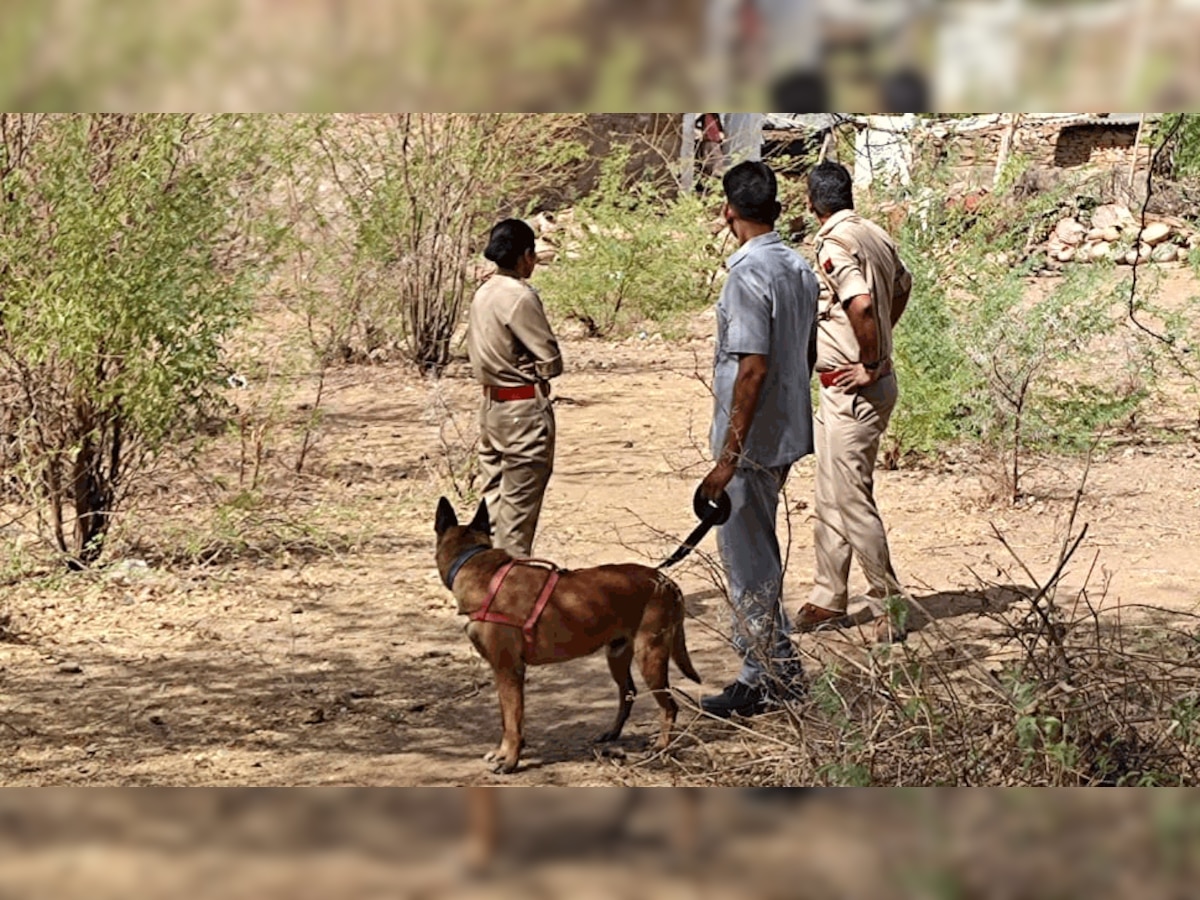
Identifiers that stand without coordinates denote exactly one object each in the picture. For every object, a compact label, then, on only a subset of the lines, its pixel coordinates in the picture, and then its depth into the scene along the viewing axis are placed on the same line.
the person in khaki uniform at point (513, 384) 12.75
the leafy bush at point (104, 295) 13.95
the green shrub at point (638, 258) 26.56
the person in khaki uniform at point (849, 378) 12.65
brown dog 9.96
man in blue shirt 10.67
